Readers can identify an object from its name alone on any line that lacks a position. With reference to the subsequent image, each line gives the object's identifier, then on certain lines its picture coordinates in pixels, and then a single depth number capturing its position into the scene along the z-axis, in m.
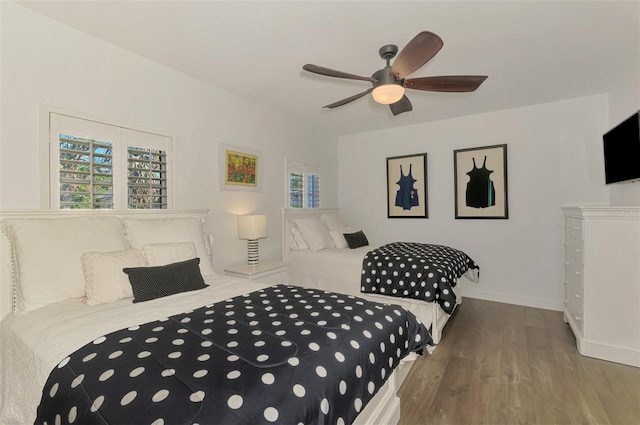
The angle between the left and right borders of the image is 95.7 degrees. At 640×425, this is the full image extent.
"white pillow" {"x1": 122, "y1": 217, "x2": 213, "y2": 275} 2.12
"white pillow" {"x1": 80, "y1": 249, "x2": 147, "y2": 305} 1.68
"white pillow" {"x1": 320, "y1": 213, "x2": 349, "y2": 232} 4.23
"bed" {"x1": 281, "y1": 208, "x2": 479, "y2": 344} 2.78
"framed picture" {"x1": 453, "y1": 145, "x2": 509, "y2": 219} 3.85
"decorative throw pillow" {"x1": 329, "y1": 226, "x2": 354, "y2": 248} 3.97
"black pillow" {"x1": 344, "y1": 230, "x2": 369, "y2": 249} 3.90
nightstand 2.96
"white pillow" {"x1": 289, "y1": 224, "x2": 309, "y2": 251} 3.88
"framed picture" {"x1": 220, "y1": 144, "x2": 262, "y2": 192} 3.16
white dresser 2.28
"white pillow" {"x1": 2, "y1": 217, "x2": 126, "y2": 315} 1.62
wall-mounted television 2.40
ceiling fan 1.72
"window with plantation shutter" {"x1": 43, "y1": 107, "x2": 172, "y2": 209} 2.02
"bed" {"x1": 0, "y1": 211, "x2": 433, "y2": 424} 0.88
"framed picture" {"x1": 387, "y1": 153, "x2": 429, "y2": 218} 4.41
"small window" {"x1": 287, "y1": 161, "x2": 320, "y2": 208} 4.20
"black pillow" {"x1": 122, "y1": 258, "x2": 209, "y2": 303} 1.74
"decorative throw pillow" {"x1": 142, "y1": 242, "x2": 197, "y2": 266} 2.01
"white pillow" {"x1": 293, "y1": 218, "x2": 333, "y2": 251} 3.81
